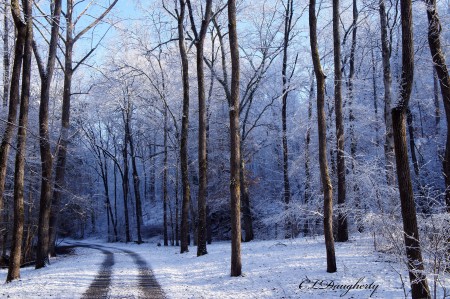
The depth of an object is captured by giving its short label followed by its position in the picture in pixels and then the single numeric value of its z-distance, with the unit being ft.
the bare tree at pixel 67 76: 53.83
